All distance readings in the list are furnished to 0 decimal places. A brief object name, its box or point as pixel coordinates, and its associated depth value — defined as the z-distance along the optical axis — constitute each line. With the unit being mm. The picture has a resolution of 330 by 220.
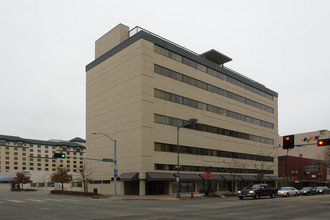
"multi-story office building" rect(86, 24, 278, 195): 50781
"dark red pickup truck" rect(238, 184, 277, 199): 35750
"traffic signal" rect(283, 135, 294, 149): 29231
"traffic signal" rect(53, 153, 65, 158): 40050
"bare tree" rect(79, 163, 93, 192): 61094
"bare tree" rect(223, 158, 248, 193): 66350
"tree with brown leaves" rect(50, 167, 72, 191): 67300
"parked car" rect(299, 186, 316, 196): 53094
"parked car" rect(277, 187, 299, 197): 44853
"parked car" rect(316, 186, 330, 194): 58544
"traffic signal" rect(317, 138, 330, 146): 29256
